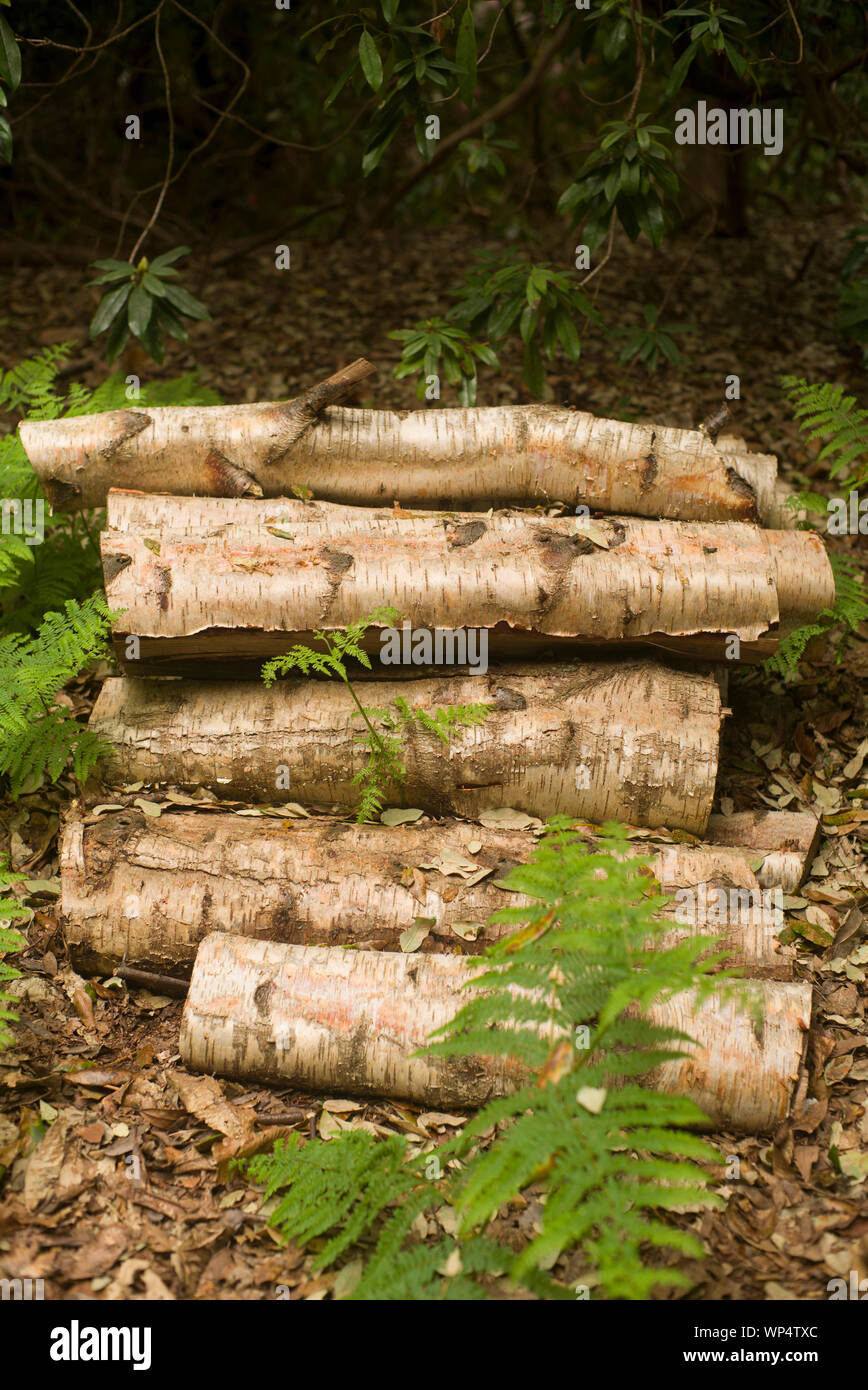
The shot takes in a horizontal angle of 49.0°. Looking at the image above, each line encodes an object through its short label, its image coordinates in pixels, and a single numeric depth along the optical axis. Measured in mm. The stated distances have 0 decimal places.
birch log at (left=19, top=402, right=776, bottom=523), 4250
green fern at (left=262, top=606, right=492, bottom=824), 3561
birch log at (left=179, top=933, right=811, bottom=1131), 2865
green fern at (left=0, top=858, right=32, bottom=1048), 2818
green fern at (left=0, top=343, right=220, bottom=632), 4293
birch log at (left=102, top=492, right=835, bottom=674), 3729
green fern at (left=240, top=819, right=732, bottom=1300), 2123
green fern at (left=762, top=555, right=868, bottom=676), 4105
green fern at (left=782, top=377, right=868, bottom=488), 4559
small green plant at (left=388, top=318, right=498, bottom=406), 4762
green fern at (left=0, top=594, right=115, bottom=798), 3541
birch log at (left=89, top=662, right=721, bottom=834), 3727
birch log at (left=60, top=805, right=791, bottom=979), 3369
